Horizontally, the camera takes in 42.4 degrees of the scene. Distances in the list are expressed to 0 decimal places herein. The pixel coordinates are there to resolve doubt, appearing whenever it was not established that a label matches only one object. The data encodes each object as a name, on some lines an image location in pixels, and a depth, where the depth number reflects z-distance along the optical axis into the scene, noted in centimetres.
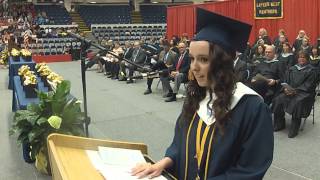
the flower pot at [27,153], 454
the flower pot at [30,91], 536
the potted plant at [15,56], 970
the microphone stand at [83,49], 402
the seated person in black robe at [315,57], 798
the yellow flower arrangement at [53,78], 602
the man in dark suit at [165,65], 883
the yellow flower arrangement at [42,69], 679
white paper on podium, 141
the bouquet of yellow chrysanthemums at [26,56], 947
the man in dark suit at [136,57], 1101
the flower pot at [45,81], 615
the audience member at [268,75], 610
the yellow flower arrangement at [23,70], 659
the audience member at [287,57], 690
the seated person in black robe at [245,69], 656
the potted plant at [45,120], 400
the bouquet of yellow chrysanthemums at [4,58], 1513
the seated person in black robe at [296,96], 536
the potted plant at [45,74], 624
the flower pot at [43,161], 415
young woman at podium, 133
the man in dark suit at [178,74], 827
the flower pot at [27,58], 945
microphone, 406
